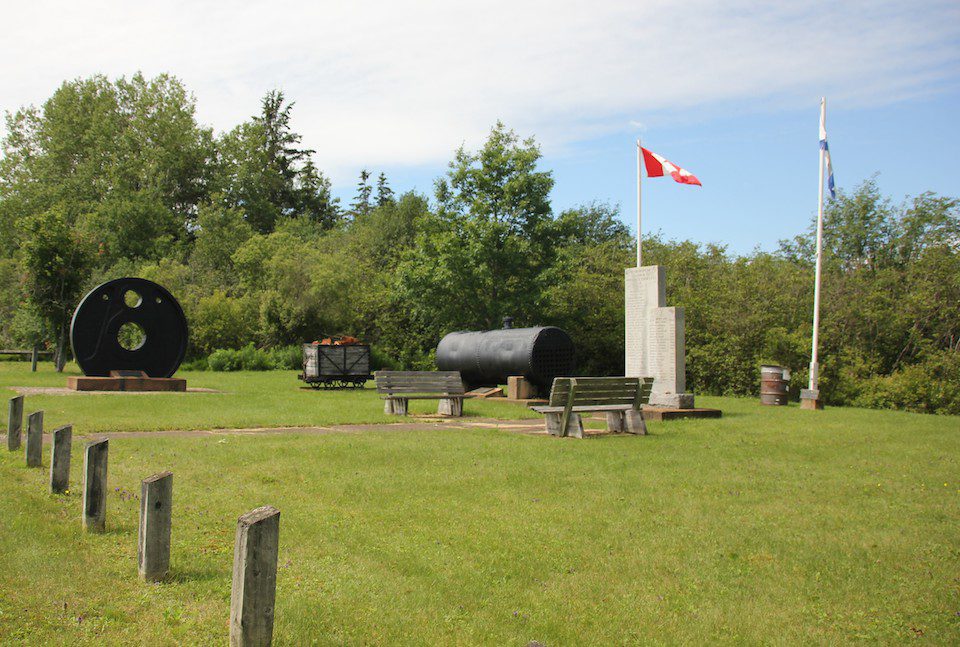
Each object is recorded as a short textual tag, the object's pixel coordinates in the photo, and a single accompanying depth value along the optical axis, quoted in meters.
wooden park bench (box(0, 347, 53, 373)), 45.70
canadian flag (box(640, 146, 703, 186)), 21.09
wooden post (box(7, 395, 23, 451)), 11.07
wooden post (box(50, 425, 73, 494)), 8.25
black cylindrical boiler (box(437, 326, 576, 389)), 21.41
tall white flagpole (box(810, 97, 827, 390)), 20.58
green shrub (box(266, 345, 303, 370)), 37.31
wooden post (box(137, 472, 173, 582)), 5.62
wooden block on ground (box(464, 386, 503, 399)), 22.52
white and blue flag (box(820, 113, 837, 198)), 21.78
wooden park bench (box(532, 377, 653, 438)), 13.48
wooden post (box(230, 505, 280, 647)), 4.21
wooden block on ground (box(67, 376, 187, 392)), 22.00
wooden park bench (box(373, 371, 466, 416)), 16.98
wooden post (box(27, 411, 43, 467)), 9.78
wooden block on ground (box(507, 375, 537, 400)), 21.32
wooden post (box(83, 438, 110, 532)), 6.90
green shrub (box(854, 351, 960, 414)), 21.02
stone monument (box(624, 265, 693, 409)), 17.72
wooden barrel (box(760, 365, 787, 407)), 21.11
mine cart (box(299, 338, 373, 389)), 24.92
